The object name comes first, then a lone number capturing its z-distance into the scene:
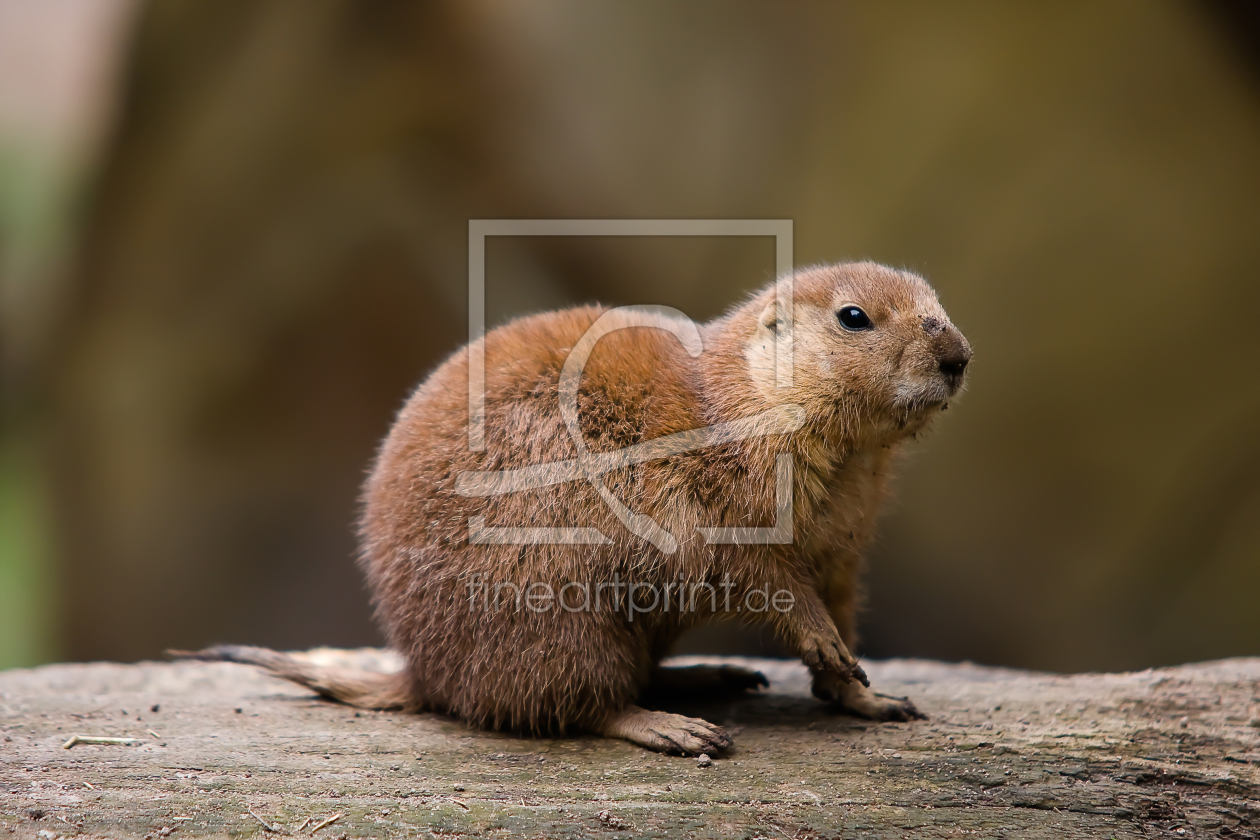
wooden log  6.13
